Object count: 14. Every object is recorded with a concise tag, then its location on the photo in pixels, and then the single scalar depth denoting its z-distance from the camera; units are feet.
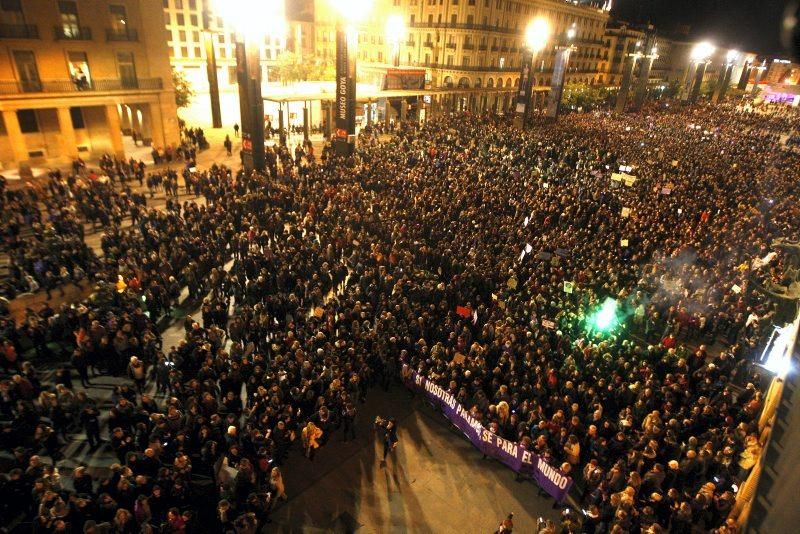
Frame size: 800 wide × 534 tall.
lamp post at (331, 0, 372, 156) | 93.30
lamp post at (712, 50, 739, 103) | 305.53
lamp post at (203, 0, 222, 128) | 124.16
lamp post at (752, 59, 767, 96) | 379.00
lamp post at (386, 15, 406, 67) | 206.15
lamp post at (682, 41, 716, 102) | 270.87
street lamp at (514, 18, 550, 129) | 142.51
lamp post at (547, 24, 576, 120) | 146.86
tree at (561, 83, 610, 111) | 221.66
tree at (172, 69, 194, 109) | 126.93
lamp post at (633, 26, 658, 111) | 201.77
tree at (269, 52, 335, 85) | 201.98
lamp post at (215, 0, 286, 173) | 76.23
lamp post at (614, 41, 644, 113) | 196.46
